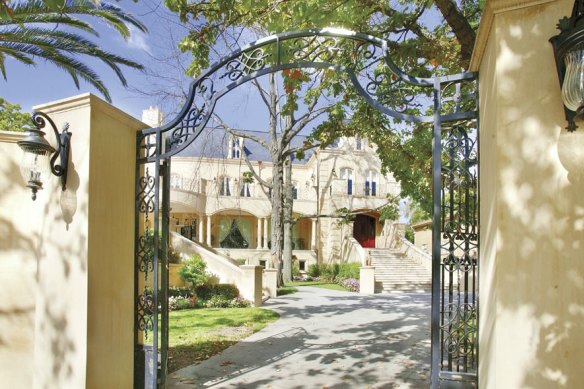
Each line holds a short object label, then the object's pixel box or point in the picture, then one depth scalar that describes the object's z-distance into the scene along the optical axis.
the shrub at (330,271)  27.64
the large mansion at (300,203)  30.70
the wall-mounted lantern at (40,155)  4.21
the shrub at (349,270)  23.44
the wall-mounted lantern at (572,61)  2.67
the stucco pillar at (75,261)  4.29
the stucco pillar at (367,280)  19.80
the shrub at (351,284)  20.56
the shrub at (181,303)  13.63
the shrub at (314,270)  29.64
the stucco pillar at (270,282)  17.08
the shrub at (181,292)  14.34
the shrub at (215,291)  14.70
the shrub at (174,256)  17.14
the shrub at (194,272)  14.98
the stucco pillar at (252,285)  14.59
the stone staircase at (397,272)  21.66
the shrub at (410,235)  37.59
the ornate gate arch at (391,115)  4.01
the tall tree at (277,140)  19.14
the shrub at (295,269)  28.18
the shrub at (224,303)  14.28
